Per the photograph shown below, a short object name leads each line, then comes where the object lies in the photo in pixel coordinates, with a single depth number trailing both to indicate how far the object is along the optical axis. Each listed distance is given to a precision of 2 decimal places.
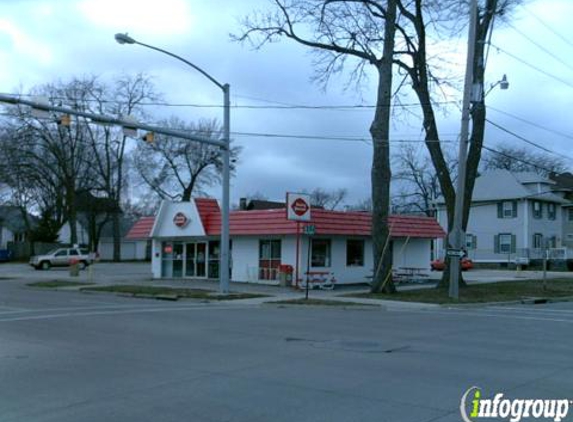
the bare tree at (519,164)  78.88
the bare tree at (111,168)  68.81
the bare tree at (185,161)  72.12
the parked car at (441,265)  55.00
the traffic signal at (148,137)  23.66
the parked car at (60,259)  54.03
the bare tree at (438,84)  29.73
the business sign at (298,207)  23.22
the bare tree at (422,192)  82.19
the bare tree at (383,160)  27.17
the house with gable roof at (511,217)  62.28
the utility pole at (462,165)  24.14
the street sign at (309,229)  24.64
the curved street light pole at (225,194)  26.16
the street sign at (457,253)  24.71
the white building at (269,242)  31.72
